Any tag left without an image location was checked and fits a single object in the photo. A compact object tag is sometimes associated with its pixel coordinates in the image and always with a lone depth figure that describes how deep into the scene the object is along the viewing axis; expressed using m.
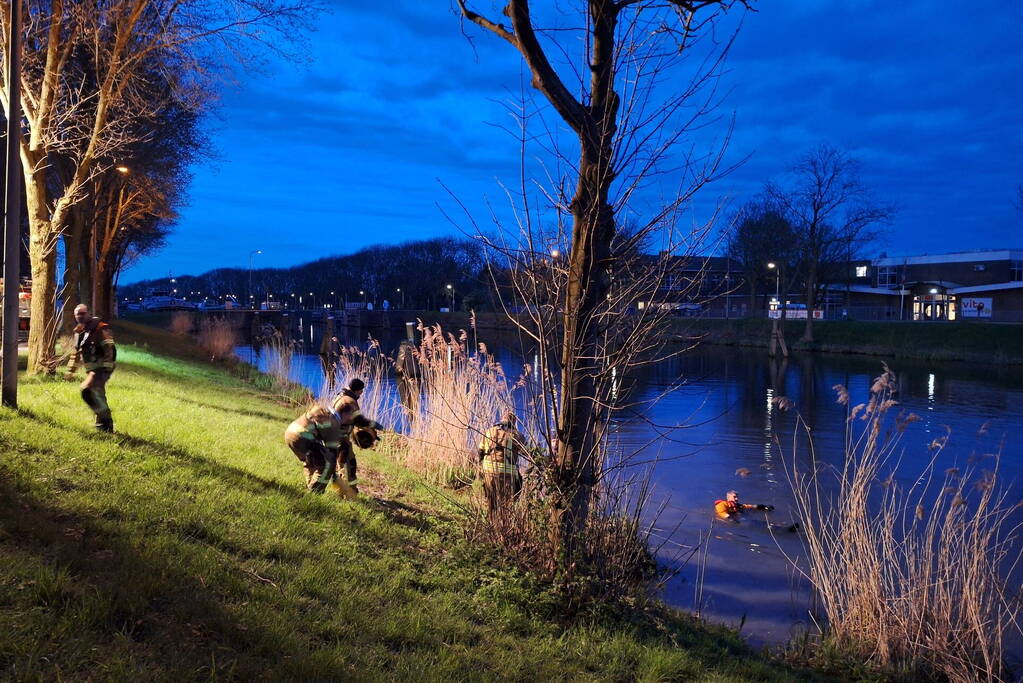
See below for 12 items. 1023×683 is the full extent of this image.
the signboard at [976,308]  57.37
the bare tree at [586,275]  5.06
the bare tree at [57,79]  11.31
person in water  10.67
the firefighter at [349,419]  8.23
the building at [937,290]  59.69
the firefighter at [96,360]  7.83
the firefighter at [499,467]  6.69
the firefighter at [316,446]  7.53
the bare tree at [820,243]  51.11
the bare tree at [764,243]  57.06
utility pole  8.10
